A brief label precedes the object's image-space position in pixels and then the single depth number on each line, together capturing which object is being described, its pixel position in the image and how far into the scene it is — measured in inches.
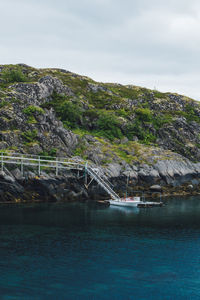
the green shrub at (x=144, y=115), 5059.1
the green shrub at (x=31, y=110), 3752.7
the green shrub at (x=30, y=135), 3371.1
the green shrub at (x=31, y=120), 3625.5
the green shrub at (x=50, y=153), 3297.7
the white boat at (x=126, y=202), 2903.5
